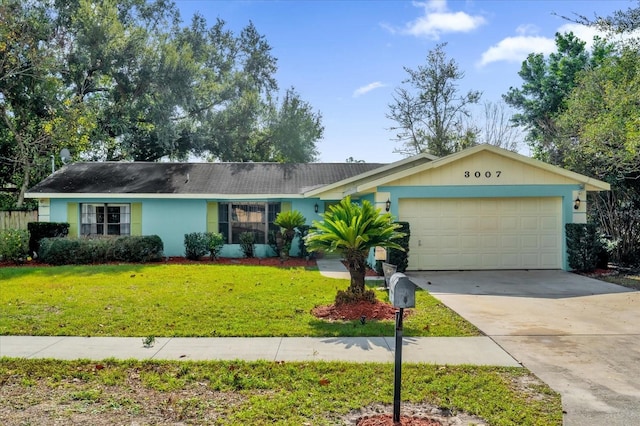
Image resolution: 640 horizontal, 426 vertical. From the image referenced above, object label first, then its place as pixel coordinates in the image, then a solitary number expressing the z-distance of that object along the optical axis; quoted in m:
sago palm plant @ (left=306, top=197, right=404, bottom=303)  8.40
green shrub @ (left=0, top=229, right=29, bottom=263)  15.08
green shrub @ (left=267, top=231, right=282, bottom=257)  16.78
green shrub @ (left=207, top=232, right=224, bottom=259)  16.77
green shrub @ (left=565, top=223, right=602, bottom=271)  13.20
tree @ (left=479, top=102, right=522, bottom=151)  31.27
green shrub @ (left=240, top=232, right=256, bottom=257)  17.30
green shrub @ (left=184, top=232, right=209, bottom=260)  16.73
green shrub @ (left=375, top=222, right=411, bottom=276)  12.91
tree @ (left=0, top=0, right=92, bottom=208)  18.86
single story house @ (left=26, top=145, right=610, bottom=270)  13.50
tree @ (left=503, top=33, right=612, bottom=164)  24.23
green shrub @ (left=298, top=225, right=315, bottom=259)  16.92
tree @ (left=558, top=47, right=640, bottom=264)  12.26
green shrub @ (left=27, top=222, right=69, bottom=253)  15.98
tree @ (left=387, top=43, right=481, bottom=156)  30.05
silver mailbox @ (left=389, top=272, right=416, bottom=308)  4.06
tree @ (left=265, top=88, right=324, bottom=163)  33.12
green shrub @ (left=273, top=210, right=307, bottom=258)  16.05
